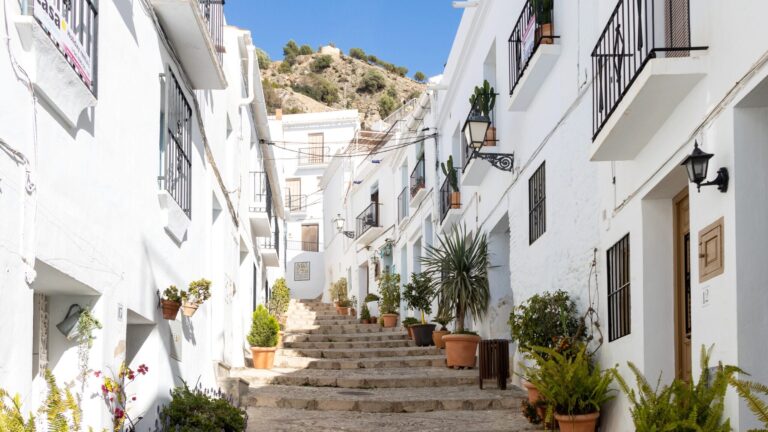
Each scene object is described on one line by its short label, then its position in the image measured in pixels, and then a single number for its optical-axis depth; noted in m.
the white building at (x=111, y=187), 4.75
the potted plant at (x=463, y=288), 14.04
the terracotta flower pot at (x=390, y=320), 21.03
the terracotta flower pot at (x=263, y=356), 15.09
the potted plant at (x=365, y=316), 23.20
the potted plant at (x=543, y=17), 10.55
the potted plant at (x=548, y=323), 9.40
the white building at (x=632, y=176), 5.53
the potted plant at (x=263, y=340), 15.12
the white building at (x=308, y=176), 36.06
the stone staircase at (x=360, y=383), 11.52
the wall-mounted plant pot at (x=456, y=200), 16.56
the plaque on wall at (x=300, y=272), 35.75
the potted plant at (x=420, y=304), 17.12
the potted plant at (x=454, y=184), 16.48
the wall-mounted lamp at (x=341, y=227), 29.27
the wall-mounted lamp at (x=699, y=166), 5.76
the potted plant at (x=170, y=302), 8.42
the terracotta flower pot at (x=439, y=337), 16.07
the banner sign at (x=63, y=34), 5.02
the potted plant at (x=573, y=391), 8.25
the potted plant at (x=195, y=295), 9.12
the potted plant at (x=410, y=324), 17.84
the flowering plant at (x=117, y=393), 6.36
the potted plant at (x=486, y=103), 13.59
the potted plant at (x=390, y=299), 21.08
